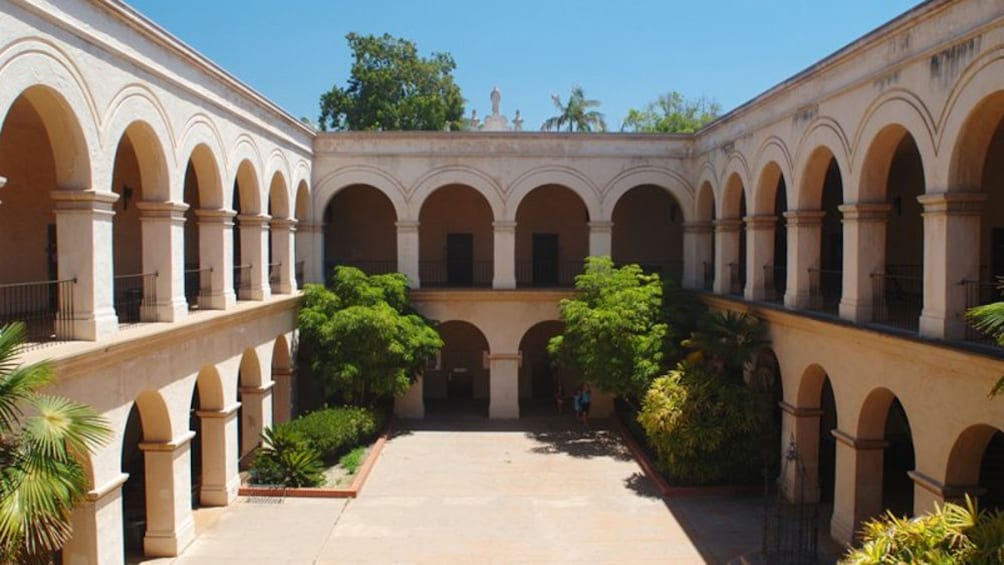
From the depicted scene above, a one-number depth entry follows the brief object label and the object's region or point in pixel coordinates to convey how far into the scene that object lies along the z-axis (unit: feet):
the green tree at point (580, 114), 131.85
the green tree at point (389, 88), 120.37
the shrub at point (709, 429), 49.70
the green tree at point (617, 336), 57.88
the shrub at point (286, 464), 51.42
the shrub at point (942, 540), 21.40
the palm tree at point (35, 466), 19.65
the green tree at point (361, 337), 60.59
